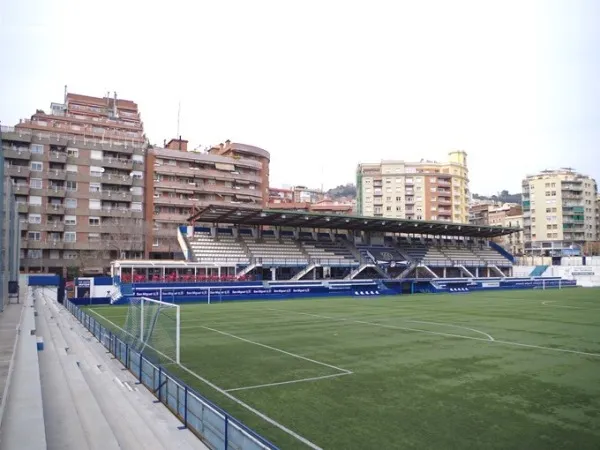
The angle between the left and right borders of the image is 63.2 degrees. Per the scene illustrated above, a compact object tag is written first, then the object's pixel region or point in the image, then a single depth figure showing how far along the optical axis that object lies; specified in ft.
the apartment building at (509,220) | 459.73
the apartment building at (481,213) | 517.84
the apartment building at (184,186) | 254.27
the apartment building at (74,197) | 223.92
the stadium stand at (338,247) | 196.13
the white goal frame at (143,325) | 56.09
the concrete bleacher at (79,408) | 28.50
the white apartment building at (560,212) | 408.46
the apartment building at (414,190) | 420.36
